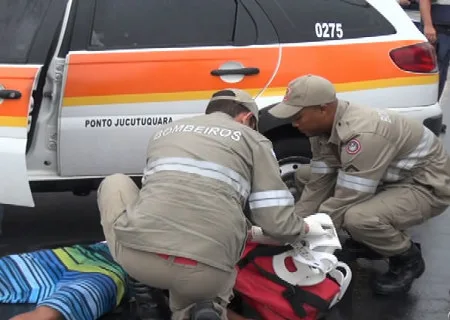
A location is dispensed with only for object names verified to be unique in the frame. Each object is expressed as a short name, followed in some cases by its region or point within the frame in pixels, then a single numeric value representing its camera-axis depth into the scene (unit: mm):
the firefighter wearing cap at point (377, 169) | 4145
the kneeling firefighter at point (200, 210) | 3332
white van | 4566
